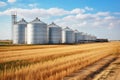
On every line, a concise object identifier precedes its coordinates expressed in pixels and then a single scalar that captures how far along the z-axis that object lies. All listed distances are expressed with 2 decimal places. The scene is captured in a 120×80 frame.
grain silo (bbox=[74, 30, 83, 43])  126.43
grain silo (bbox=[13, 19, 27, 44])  79.50
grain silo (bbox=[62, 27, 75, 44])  104.27
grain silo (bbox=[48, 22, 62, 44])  84.62
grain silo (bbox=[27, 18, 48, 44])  74.00
